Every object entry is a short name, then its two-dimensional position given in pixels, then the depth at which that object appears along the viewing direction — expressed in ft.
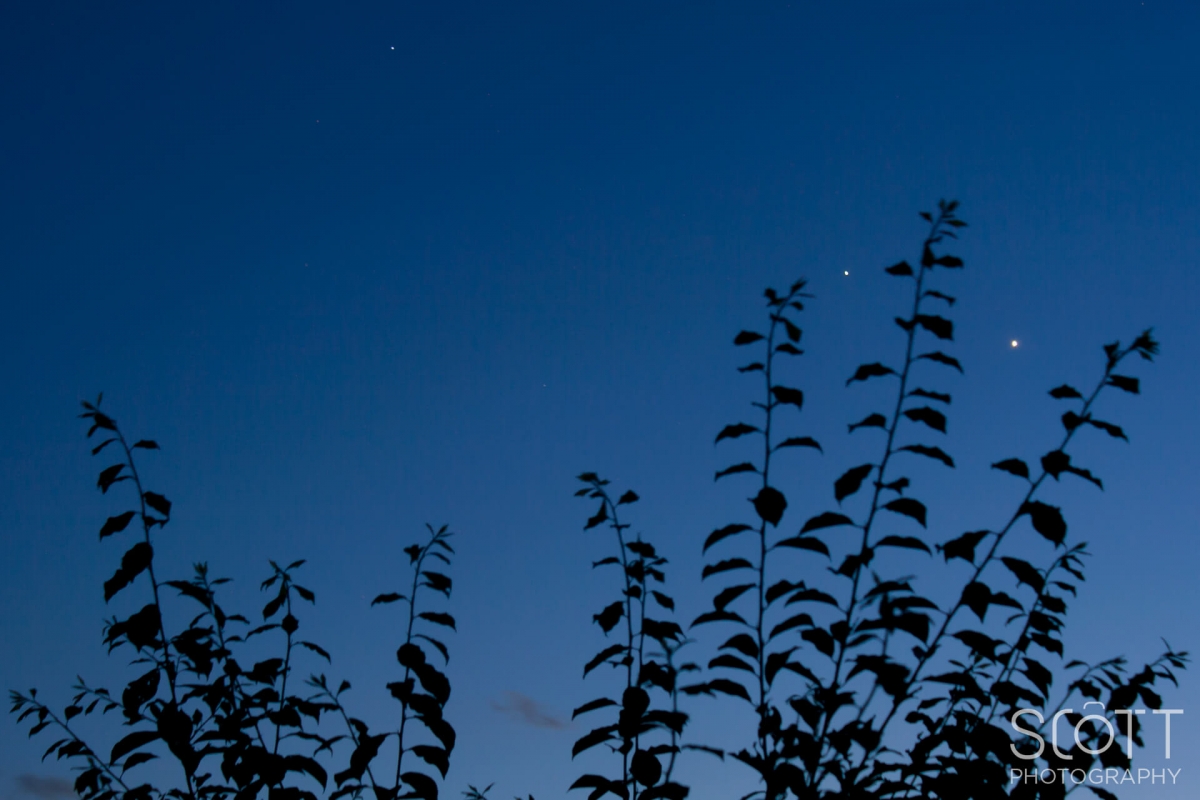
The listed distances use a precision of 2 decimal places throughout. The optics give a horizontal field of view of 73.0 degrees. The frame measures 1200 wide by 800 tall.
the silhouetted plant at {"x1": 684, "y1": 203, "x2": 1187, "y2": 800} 8.36
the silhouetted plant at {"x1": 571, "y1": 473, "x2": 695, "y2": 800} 9.49
